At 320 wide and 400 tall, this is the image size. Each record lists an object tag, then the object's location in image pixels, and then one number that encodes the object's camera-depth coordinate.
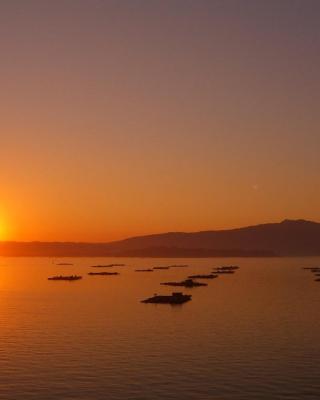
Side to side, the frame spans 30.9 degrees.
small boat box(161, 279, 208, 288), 164.62
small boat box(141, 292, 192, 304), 115.38
